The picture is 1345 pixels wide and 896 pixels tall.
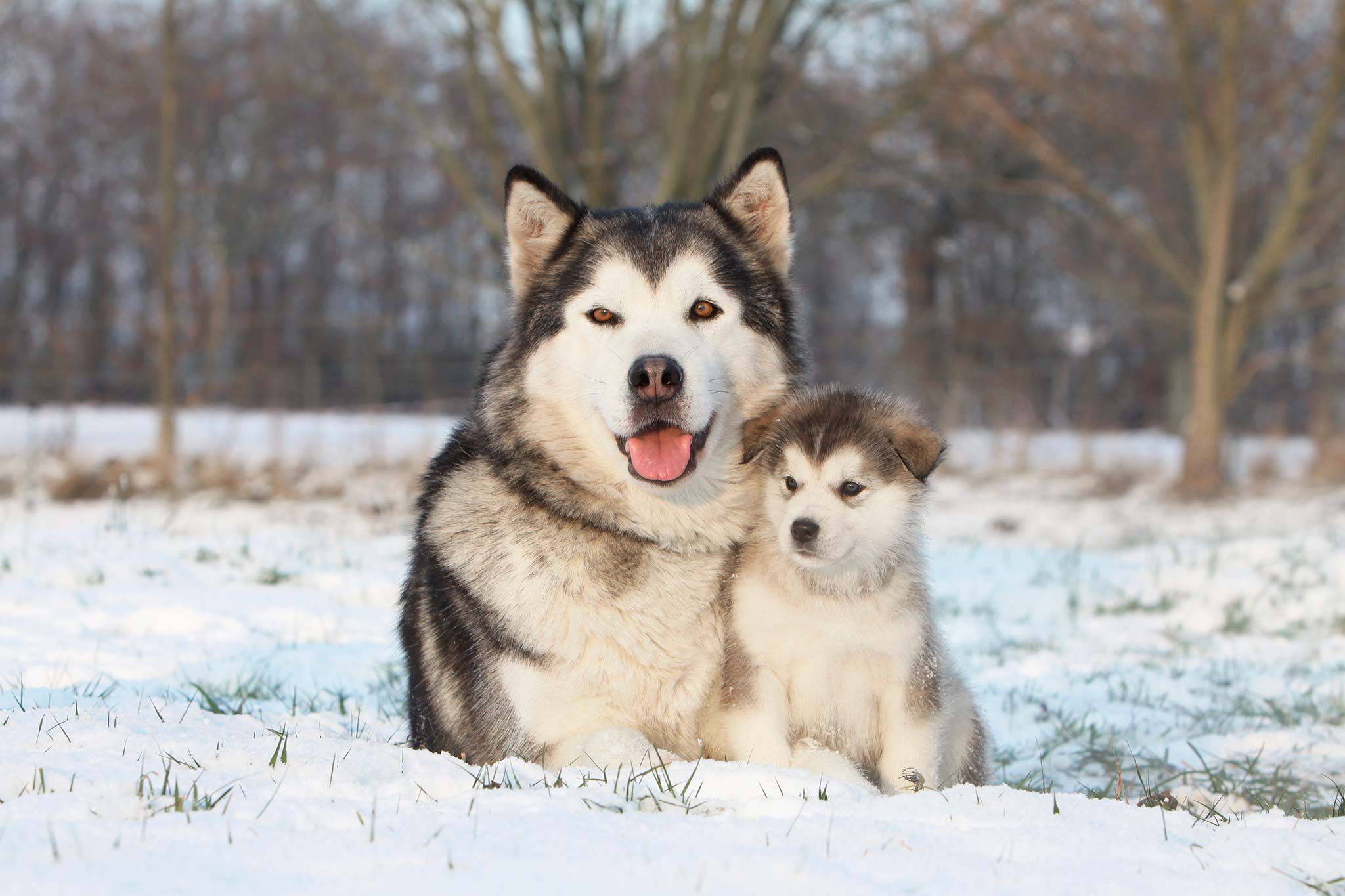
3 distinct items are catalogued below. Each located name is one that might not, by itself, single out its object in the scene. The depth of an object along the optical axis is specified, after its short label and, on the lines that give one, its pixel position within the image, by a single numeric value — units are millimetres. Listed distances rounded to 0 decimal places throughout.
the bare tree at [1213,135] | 12195
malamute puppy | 3227
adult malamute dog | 3250
